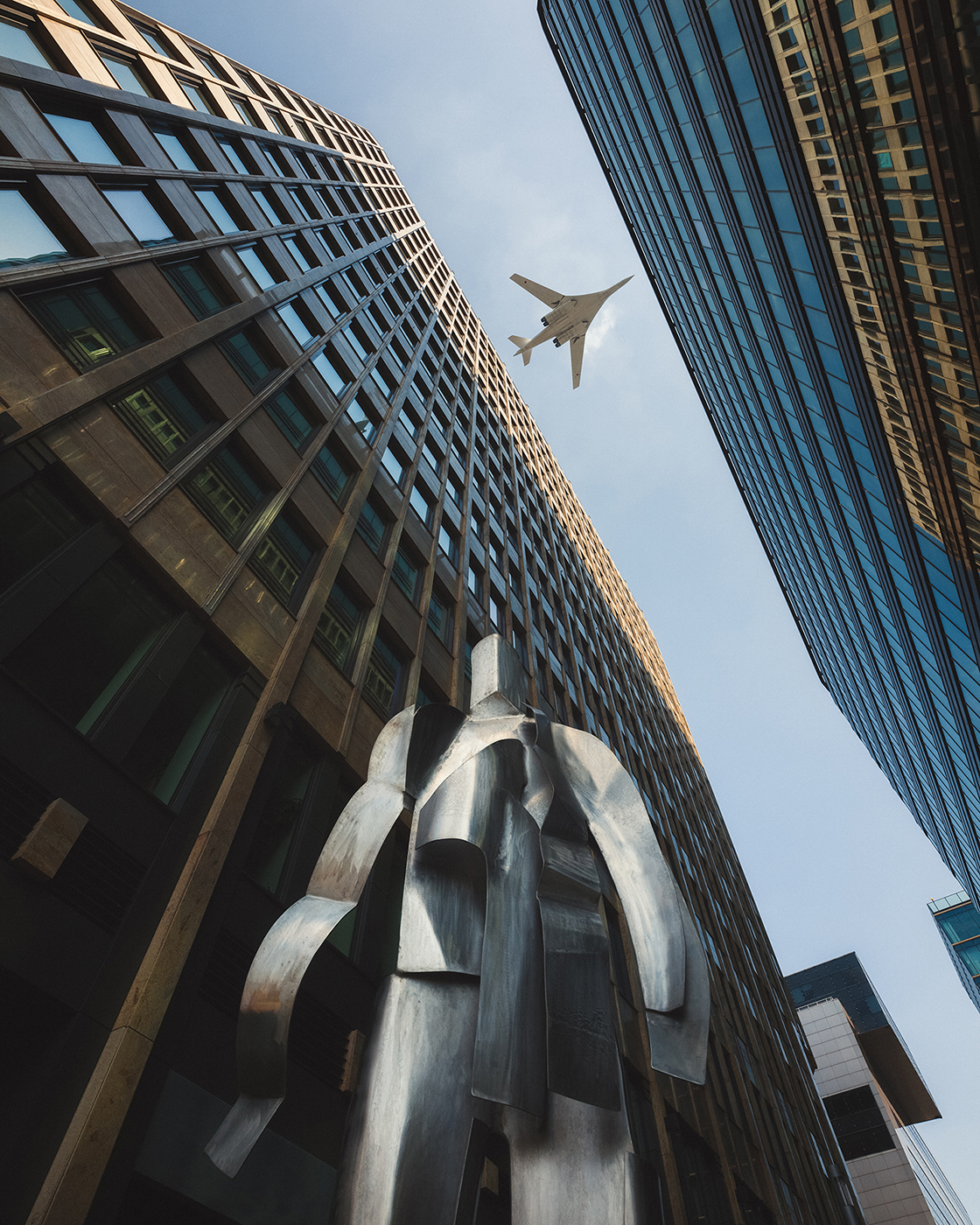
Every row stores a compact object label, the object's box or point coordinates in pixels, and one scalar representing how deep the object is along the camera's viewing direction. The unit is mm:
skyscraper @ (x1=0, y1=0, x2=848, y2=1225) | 7477
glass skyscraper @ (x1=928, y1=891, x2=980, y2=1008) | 96312
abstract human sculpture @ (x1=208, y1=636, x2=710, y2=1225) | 4902
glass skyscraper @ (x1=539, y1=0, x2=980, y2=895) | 18203
